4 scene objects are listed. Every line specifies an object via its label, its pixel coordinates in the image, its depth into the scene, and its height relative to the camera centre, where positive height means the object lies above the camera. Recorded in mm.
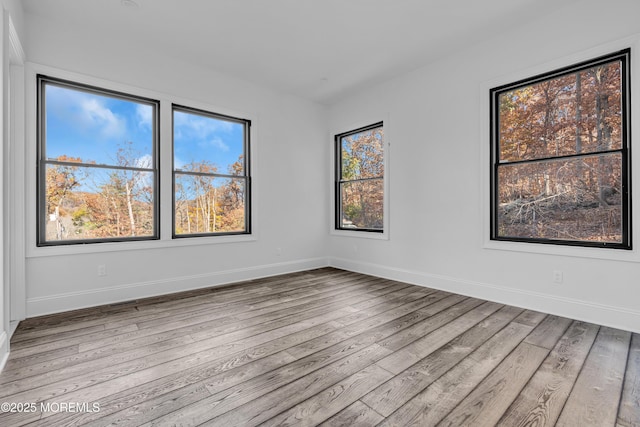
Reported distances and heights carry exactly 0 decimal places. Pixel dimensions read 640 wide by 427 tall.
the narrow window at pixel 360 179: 4762 +552
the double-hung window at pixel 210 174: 3992 +550
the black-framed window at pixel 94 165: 3121 +542
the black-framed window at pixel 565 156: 2709 +543
